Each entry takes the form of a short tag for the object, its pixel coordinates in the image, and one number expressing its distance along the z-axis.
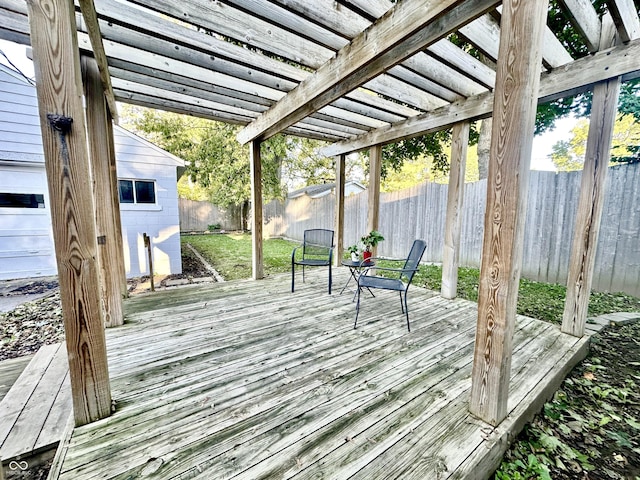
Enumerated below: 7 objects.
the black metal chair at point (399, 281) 2.65
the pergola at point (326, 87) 1.21
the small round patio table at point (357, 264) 3.44
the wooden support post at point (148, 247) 3.72
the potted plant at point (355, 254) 3.67
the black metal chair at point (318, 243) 3.96
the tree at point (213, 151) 9.33
